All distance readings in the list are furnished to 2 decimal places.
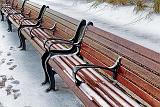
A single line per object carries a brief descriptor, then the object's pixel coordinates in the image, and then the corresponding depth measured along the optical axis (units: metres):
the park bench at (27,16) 7.00
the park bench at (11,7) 9.55
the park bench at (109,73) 2.97
